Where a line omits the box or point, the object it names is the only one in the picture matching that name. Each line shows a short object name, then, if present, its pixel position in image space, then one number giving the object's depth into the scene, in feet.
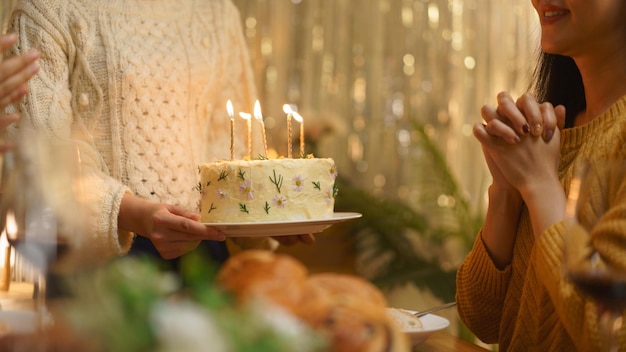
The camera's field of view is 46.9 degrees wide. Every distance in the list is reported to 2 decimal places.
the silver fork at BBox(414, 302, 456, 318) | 3.51
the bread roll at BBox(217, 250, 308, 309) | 1.83
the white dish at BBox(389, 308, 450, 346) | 2.92
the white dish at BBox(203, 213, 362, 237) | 4.39
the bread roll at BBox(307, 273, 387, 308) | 1.99
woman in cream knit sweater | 5.25
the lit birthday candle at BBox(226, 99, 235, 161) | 4.81
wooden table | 3.42
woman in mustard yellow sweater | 3.73
